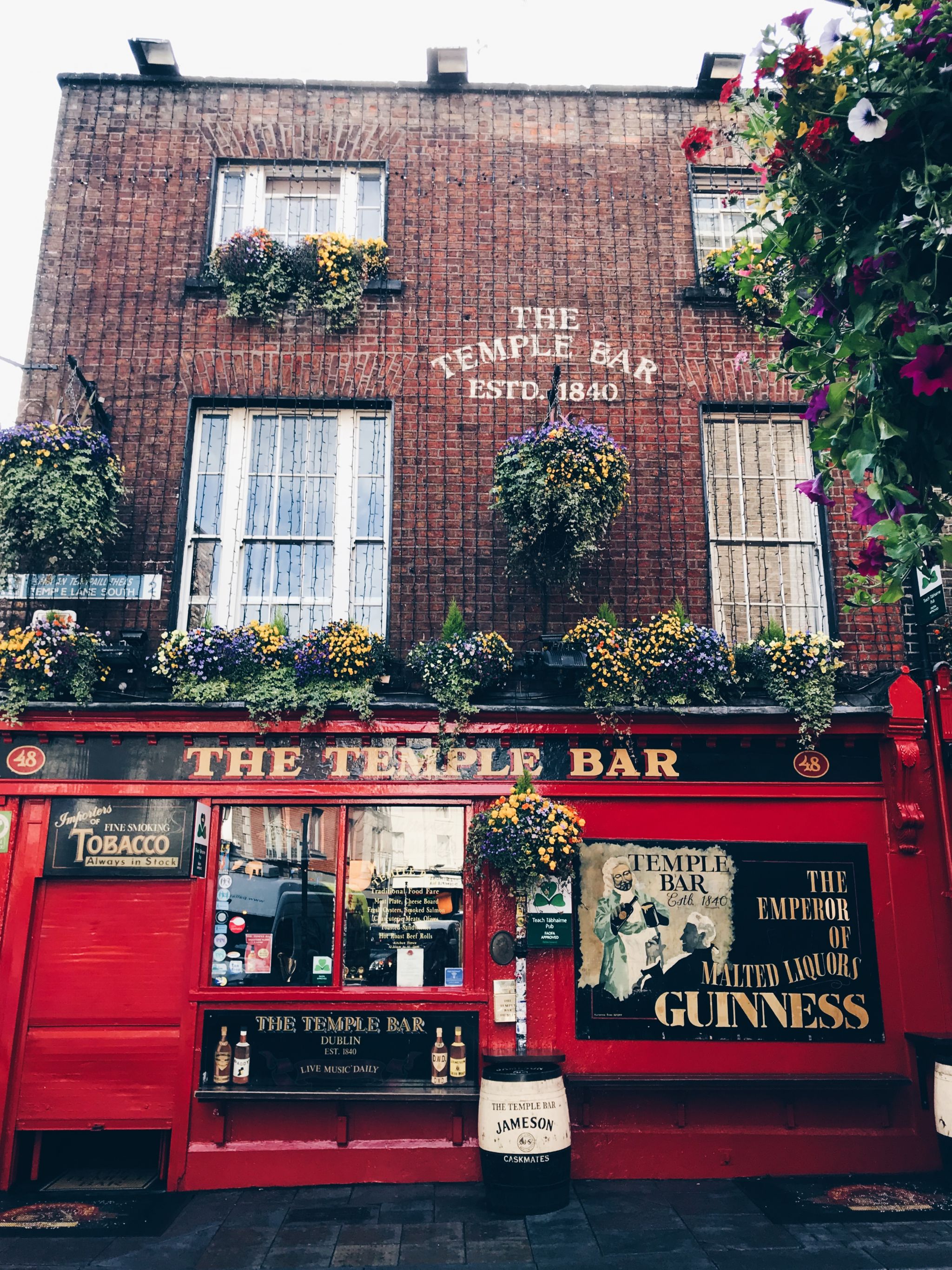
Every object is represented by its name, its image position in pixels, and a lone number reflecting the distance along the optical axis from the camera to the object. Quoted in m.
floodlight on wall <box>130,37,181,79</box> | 9.76
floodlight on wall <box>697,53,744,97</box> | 9.82
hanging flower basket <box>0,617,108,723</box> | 7.67
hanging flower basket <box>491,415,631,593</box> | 7.88
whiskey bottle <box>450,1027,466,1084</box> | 7.43
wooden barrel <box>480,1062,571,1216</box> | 6.67
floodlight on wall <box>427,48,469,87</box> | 9.84
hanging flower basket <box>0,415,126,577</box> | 7.98
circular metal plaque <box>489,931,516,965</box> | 7.67
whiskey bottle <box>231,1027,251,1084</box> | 7.36
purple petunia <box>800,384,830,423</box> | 4.90
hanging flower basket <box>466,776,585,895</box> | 7.29
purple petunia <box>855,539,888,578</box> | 4.84
